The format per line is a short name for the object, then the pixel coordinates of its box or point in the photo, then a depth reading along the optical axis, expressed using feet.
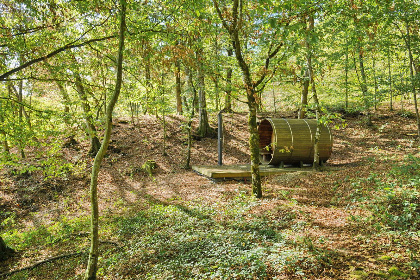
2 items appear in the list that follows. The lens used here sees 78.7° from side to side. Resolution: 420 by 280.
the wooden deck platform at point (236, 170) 35.55
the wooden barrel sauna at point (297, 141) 38.91
